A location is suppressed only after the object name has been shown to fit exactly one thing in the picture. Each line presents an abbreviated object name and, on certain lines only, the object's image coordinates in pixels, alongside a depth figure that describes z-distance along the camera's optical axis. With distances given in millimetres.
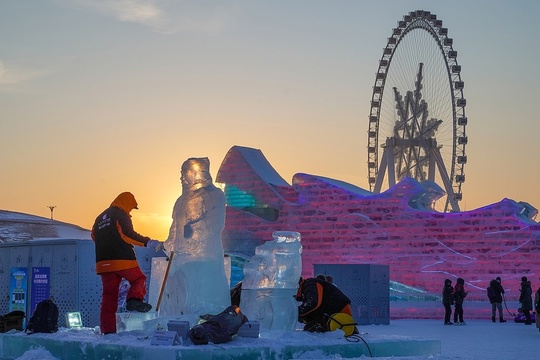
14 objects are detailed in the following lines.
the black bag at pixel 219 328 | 10469
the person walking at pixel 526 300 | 24031
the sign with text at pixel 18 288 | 18000
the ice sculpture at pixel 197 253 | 12344
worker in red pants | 11875
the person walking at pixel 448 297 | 24906
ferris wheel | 42562
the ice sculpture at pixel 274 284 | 12727
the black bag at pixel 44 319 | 12992
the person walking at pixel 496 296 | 25775
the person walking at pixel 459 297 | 25094
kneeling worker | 12547
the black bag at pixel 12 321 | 13945
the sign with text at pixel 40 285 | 17750
